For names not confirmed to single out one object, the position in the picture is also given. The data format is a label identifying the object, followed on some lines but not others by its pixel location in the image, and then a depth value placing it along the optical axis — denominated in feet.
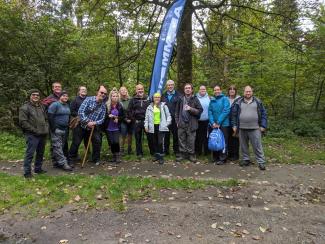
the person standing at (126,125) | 33.99
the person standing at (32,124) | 26.78
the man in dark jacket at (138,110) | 33.17
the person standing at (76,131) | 31.37
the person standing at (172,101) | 32.99
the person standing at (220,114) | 31.68
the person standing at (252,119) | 30.55
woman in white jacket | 31.76
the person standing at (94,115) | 30.68
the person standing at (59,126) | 29.30
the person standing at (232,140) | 32.60
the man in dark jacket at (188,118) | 31.73
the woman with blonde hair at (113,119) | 31.89
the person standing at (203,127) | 32.96
